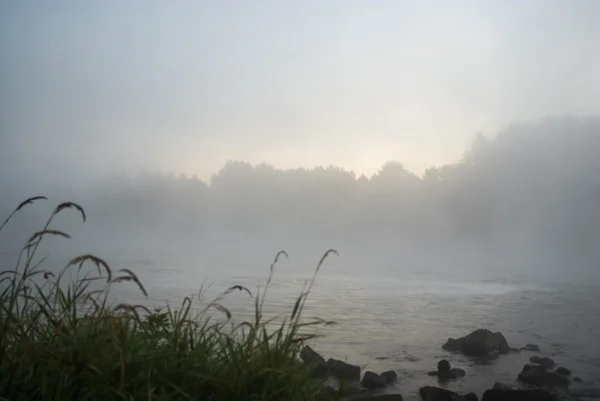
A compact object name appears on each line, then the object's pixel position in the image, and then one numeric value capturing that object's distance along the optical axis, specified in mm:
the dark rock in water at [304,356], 6744
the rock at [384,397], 14764
